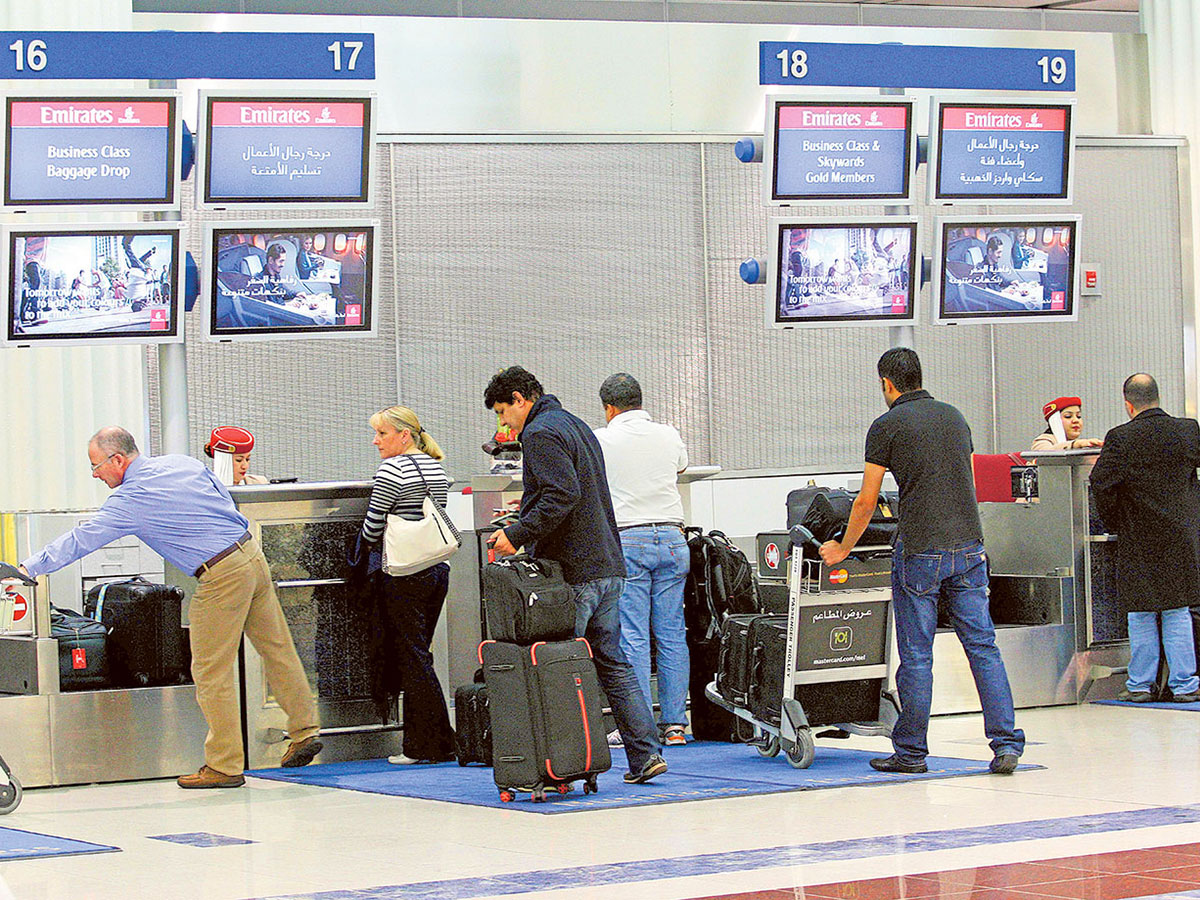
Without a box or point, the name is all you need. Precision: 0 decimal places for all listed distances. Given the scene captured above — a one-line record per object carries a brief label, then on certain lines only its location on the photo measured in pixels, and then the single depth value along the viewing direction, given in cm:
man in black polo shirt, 1325
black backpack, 1595
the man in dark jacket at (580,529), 1292
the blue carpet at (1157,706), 1686
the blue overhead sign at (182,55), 1537
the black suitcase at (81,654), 1482
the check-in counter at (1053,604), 1766
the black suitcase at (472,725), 1495
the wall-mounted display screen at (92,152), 1502
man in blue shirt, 1407
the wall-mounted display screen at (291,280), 1565
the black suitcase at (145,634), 1506
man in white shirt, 1544
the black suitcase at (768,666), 1409
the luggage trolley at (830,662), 1393
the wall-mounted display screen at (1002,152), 1728
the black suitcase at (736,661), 1449
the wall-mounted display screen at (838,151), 1667
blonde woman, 1529
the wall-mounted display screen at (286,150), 1546
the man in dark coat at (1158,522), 1720
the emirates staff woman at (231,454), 1736
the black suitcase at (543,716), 1257
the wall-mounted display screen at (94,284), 1506
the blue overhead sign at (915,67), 1691
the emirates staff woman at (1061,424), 2086
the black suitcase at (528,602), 1262
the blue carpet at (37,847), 1107
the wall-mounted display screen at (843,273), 1686
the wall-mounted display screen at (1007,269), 1748
